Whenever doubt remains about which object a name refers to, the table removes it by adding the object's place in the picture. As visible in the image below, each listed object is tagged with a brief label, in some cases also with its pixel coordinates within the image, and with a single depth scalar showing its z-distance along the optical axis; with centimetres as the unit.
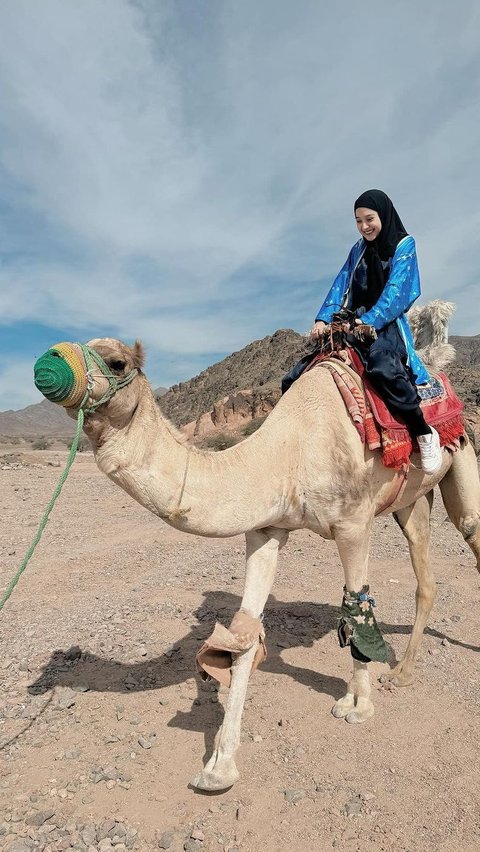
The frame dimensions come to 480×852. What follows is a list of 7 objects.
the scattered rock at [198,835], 263
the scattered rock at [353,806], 285
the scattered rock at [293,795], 293
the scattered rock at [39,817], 268
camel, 278
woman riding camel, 356
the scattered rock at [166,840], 258
